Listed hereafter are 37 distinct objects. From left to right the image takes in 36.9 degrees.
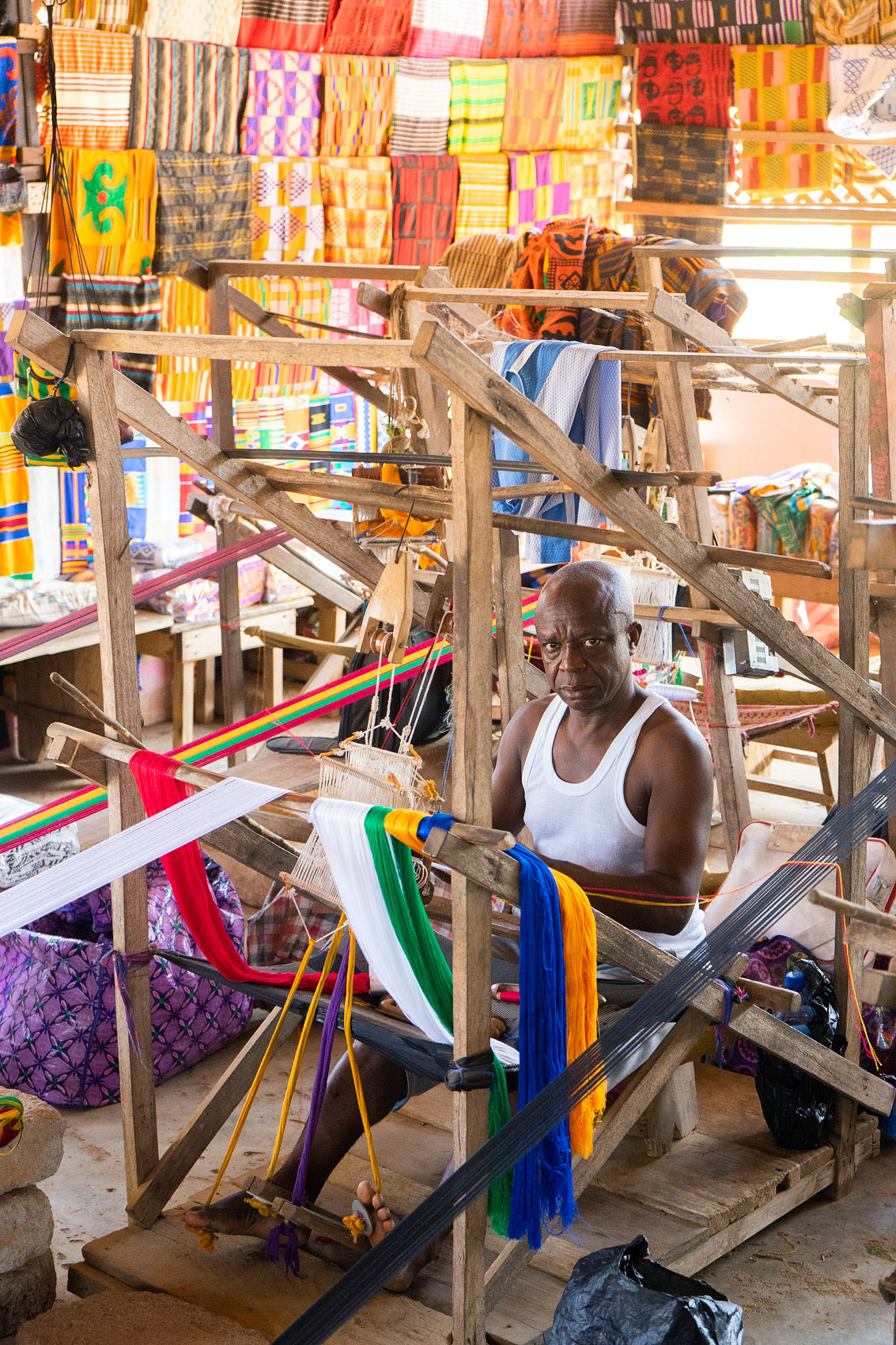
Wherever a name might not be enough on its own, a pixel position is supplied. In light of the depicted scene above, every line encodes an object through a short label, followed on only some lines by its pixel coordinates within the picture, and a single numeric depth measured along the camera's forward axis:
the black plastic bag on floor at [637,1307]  2.21
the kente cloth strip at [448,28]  7.39
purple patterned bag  3.65
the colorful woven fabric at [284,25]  6.62
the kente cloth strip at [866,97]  7.54
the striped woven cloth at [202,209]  6.29
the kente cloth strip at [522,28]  7.91
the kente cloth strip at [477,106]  7.68
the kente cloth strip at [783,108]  7.74
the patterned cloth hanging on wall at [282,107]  6.68
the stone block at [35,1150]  2.62
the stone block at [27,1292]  2.65
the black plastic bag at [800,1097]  3.17
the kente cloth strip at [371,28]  7.04
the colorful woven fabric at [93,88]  5.72
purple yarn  2.50
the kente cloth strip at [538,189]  8.12
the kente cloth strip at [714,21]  7.73
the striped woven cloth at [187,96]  6.08
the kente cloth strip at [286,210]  6.87
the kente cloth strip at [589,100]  8.23
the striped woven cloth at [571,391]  3.57
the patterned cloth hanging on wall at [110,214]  5.86
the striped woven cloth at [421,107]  7.38
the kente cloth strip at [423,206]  7.54
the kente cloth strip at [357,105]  7.09
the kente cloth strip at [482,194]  7.89
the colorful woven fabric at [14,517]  5.95
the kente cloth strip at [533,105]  7.99
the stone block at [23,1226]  2.62
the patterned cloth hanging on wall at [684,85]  7.93
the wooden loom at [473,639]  2.13
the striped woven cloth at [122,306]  5.97
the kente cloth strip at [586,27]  8.13
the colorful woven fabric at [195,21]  6.07
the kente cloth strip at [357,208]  7.24
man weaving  2.77
